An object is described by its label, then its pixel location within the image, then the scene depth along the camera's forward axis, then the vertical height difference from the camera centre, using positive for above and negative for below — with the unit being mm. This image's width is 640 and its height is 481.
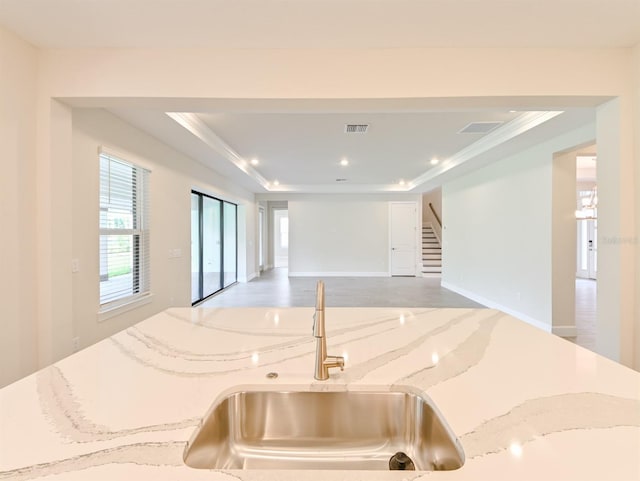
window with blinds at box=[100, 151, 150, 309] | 3357 +68
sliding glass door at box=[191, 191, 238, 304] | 5910 -160
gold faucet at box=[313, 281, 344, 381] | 981 -335
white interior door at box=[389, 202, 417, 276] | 9773 +26
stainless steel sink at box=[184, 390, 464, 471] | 937 -573
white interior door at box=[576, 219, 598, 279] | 8922 -291
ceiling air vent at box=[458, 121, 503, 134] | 4082 +1429
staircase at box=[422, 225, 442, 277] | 9844 -514
